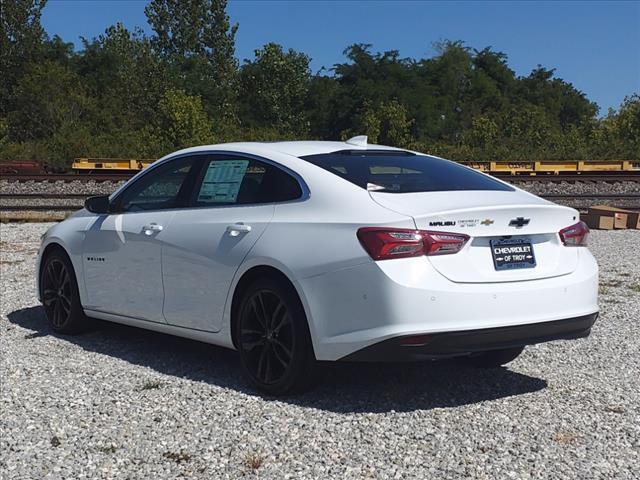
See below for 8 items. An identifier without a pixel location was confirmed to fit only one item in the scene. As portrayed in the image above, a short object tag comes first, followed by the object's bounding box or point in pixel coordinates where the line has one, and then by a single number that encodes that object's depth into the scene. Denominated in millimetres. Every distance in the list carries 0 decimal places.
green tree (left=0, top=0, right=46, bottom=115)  64188
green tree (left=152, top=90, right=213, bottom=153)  44469
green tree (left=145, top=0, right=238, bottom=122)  80812
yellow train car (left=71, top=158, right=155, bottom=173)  28906
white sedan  4582
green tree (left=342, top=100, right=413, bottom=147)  52062
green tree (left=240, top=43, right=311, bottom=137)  69562
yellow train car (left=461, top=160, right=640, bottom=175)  30188
